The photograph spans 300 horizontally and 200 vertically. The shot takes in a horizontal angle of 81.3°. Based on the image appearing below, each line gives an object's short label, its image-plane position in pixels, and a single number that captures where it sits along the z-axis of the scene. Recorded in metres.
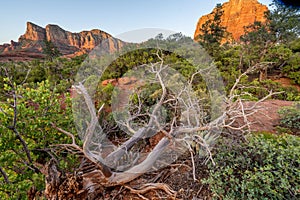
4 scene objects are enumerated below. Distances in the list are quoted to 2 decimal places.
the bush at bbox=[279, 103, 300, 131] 3.49
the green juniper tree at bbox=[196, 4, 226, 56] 12.27
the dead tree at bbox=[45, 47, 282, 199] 2.47
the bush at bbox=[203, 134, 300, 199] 1.77
